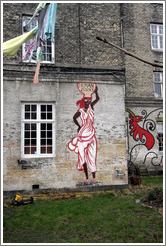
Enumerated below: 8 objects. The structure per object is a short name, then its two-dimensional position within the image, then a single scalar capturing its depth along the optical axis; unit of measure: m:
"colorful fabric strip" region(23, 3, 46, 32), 7.56
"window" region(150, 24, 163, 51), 16.64
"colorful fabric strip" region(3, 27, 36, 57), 7.45
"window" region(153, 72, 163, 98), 16.48
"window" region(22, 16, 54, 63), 10.80
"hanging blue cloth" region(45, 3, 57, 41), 7.44
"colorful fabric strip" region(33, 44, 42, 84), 7.17
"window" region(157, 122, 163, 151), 16.00
